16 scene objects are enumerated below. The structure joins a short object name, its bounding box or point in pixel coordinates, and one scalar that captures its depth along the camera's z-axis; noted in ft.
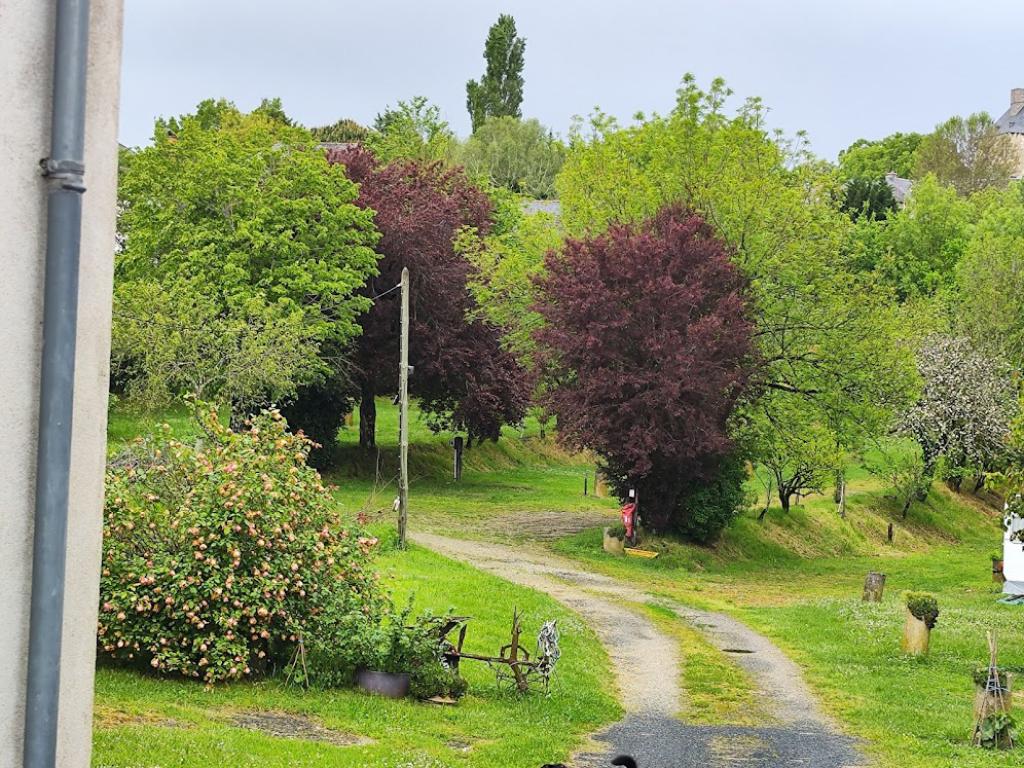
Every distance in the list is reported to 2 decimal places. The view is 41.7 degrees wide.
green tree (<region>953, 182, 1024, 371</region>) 195.27
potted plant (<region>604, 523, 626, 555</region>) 123.24
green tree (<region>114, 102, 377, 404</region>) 126.82
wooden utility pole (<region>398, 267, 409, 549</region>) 102.01
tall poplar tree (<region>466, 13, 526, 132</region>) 408.67
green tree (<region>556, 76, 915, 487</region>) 127.54
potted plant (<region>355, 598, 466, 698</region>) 54.24
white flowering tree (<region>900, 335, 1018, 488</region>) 171.94
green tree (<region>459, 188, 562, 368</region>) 131.95
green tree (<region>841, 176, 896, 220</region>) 297.33
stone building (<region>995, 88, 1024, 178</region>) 460.14
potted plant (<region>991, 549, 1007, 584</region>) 124.06
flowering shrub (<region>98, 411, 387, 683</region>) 52.70
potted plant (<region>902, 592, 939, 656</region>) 76.07
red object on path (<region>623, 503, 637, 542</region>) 123.24
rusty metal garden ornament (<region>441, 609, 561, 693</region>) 56.95
